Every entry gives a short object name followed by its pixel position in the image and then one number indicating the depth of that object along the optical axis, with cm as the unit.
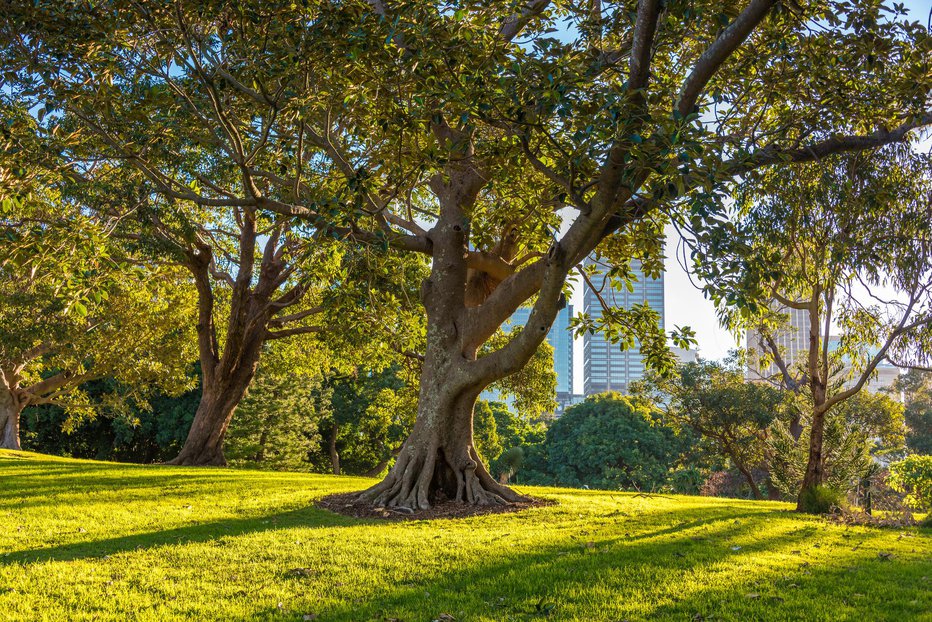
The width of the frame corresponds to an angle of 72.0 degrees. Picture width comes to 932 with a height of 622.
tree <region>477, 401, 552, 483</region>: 4797
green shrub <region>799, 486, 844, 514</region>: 1267
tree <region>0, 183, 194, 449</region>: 1638
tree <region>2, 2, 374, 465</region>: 824
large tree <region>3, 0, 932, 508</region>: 667
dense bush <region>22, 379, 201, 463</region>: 3266
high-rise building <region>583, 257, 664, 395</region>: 16415
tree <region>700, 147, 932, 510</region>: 1040
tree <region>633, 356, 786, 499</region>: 2792
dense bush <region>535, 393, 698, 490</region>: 4259
